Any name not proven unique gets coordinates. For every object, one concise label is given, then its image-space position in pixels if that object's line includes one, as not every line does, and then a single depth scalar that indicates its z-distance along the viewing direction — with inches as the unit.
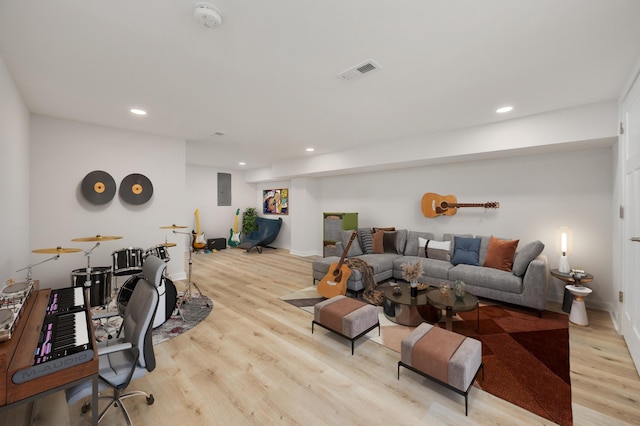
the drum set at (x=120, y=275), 117.6
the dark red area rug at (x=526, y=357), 78.9
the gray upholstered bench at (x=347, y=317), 105.1
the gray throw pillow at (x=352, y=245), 200.3
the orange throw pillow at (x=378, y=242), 210.4
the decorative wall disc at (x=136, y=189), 172.6
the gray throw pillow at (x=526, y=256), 140.6
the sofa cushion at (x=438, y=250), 182.6
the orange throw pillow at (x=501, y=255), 157.1
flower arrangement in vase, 129.5
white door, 92.2
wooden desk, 43.8
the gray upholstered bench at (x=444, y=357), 75.2
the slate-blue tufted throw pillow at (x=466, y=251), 171.3
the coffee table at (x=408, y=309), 123.5
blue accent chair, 316.2
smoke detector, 65.1
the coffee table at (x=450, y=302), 112.7
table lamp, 139.7
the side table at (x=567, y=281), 128.4
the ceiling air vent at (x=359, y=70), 92.3
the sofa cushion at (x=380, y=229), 222.4
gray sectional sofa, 136.7
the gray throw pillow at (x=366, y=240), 212.8
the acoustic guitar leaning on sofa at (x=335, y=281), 153.6
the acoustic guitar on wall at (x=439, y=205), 197.4
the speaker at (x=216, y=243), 325.7
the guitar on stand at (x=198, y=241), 305.6
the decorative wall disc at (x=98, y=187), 159.3
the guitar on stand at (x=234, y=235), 343.9
